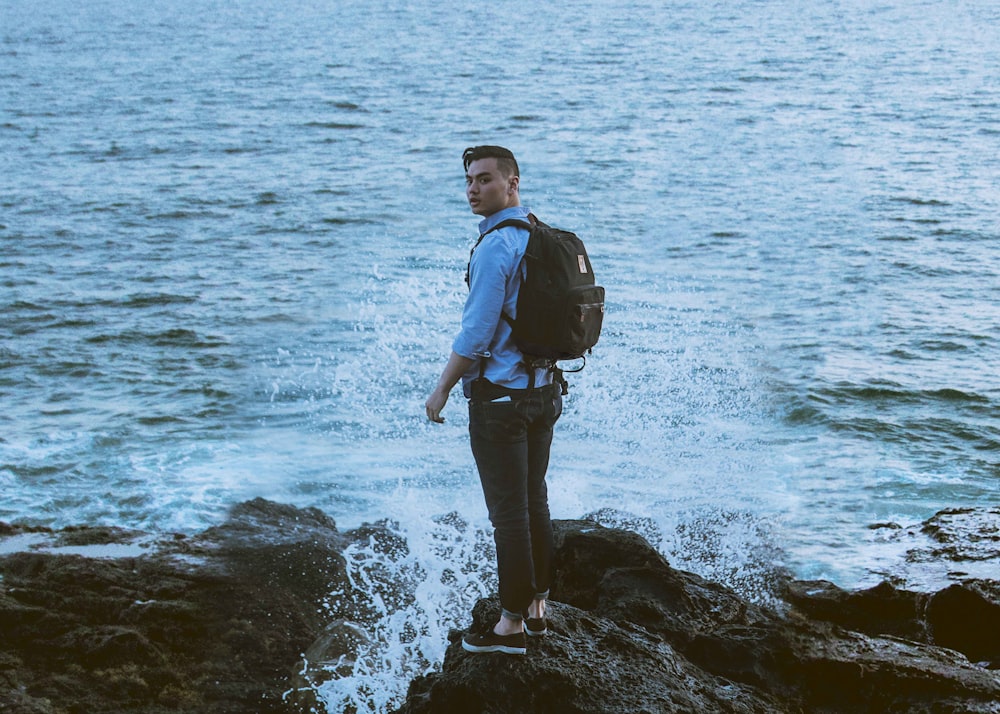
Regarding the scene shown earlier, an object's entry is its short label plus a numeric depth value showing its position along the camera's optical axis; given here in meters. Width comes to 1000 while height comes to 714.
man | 4.53
